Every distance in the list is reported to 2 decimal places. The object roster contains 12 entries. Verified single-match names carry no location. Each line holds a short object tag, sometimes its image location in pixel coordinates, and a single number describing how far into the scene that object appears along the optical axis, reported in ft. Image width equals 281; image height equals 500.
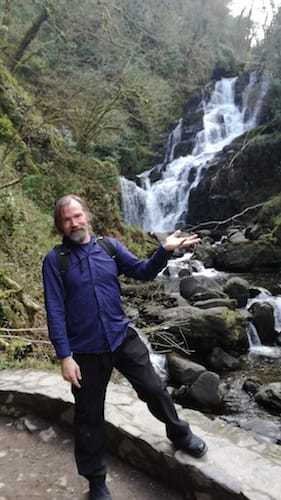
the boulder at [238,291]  33.56
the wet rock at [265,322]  28.02
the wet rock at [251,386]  21.14
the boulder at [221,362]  23.79
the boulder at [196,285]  35.19
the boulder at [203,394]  19.71
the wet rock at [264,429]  16.90
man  7.66
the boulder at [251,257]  45.83
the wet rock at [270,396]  19.43
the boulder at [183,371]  21.63
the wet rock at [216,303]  29.68
